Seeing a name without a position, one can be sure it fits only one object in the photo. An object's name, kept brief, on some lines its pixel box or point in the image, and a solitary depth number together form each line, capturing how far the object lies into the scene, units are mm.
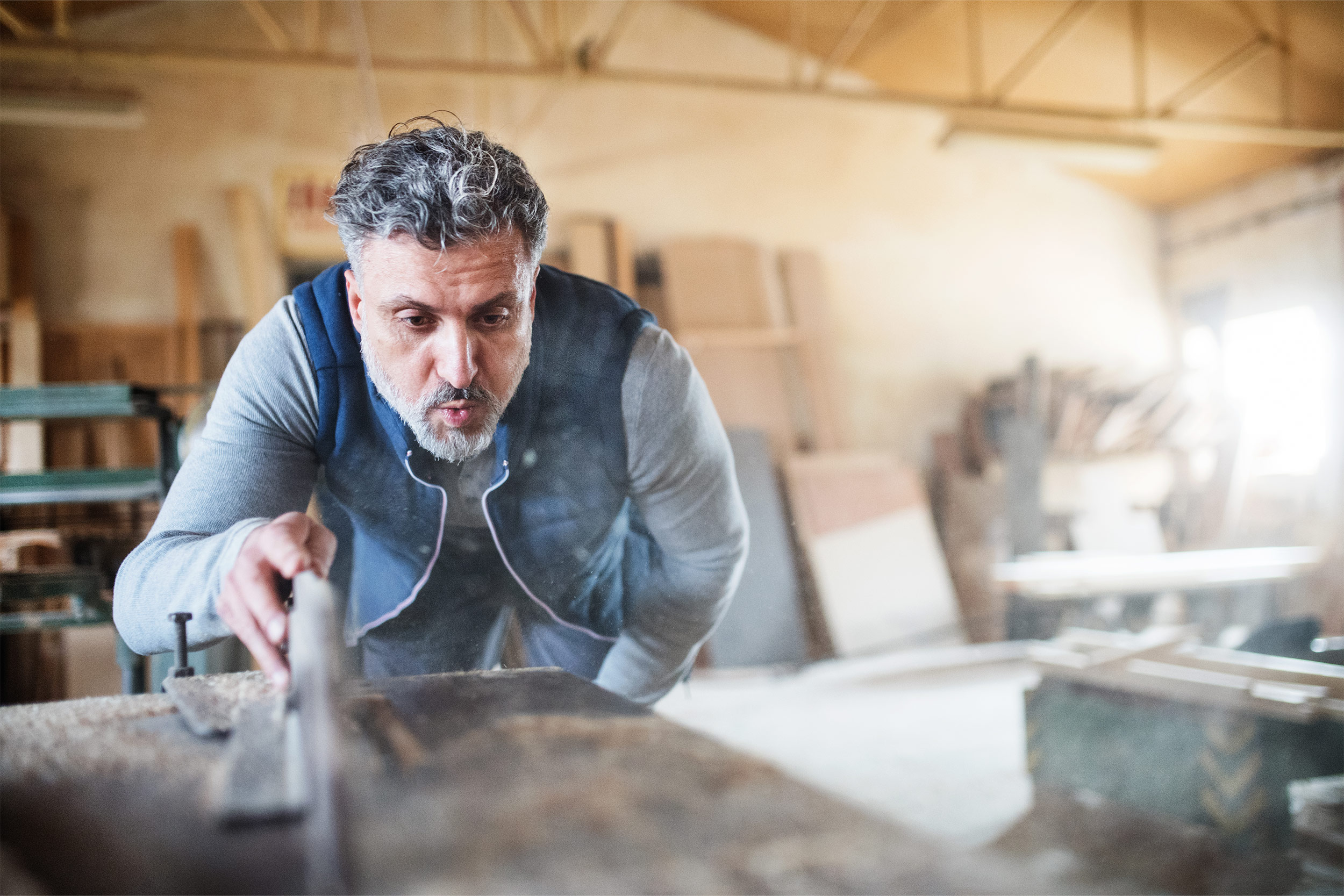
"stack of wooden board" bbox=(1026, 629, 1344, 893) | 1679
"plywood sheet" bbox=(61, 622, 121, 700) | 1964
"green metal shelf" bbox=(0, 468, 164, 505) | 1165
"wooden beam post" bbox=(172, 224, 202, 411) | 3088
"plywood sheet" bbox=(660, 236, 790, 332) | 3516
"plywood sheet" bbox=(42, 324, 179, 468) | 2920
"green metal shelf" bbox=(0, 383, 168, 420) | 1025
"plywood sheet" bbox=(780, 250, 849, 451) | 3701
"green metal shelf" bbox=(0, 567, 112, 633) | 1317
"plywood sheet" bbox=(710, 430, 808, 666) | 3064
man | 748
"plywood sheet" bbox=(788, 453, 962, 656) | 3490
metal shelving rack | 1030
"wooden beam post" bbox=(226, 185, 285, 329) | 3139
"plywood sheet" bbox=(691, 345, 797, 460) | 3488
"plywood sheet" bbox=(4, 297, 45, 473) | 2678
